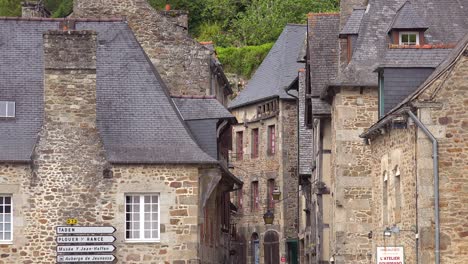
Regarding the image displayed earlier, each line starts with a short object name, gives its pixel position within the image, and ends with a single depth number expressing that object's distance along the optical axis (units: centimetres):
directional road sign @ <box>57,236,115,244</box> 3431
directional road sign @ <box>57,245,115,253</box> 3431
